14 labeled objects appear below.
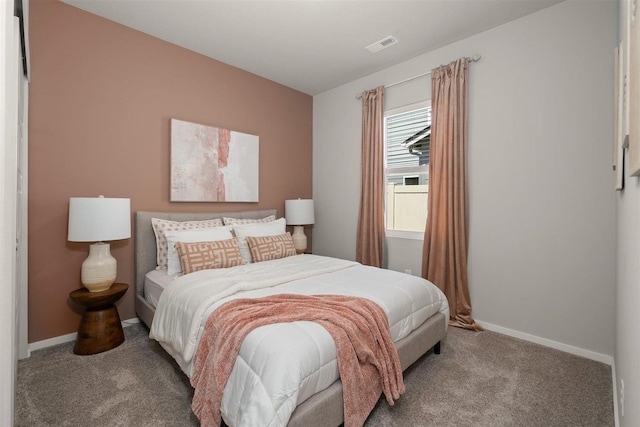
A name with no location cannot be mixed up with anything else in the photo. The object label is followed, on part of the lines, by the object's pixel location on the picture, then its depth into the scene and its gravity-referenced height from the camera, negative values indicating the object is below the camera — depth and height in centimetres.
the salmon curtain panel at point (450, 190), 301 +23
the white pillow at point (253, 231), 312 -20
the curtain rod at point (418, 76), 295 +153
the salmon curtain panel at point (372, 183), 370 +37
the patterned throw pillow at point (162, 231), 292 -18
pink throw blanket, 146 -69
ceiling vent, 305 +175
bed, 139 -85
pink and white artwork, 320 +55
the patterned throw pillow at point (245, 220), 343 -9
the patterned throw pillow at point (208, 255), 258 -38
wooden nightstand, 239 -90
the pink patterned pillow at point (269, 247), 307 -37
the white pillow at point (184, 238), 272 -24
